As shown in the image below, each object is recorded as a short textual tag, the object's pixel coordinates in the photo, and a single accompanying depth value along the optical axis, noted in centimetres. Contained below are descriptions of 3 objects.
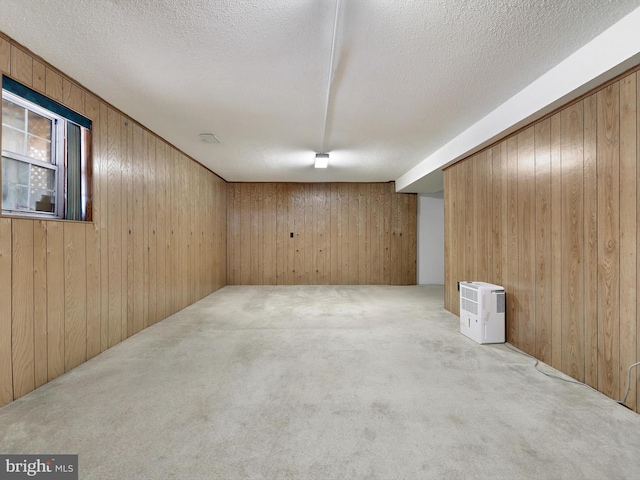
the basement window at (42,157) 213
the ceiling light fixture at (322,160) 454
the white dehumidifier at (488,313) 313
